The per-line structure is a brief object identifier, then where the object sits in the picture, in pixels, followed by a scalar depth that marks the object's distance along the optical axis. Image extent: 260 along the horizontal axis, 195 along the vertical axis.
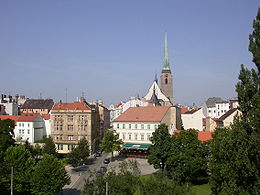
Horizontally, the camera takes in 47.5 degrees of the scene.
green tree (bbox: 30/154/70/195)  33.06
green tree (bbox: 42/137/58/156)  58.38
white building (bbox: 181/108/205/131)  85.39
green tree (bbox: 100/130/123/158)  58.22
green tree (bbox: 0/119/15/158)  40.09
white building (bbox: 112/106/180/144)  62.84
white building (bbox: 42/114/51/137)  76.94
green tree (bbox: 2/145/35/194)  33.71
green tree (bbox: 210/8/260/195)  21.45
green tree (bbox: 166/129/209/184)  39.22
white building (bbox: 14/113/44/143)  72.19
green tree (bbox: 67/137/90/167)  51.28
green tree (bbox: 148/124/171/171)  42.94
